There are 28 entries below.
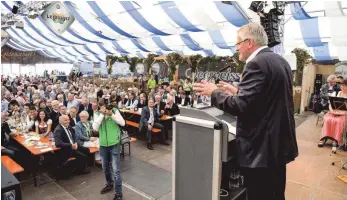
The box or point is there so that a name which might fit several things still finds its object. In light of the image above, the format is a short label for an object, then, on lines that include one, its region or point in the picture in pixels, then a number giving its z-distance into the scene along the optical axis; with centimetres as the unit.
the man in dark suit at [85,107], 765
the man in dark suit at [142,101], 816
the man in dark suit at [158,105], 739
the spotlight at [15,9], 951
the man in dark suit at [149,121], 648
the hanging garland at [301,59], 934
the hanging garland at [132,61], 1528
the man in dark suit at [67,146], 464
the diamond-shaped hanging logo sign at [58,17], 737
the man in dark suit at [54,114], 616
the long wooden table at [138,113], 704
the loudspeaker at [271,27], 488
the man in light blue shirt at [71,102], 783
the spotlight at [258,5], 491
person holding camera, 358
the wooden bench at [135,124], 650
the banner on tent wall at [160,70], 1526
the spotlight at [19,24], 1083
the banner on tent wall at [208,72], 957
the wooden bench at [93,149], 474
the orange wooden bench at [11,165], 375
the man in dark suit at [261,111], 137
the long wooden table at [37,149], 435
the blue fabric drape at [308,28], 736
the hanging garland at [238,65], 923
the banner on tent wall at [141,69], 1496
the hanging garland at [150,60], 1455
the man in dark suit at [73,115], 591
